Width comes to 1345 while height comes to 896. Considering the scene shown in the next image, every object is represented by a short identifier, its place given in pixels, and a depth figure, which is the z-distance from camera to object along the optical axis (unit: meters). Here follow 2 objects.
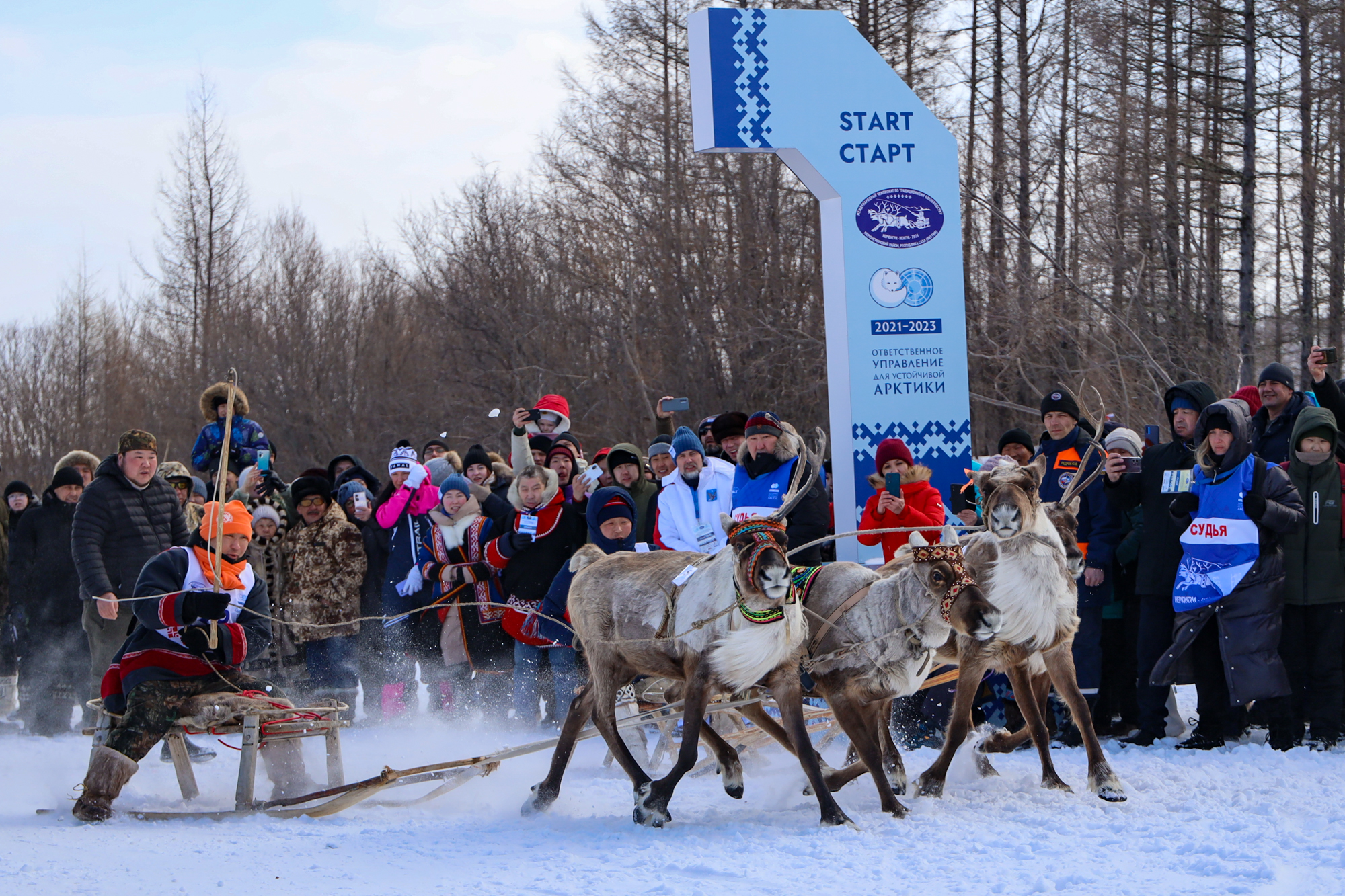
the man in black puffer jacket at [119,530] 14.92
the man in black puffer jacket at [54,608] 17.87
